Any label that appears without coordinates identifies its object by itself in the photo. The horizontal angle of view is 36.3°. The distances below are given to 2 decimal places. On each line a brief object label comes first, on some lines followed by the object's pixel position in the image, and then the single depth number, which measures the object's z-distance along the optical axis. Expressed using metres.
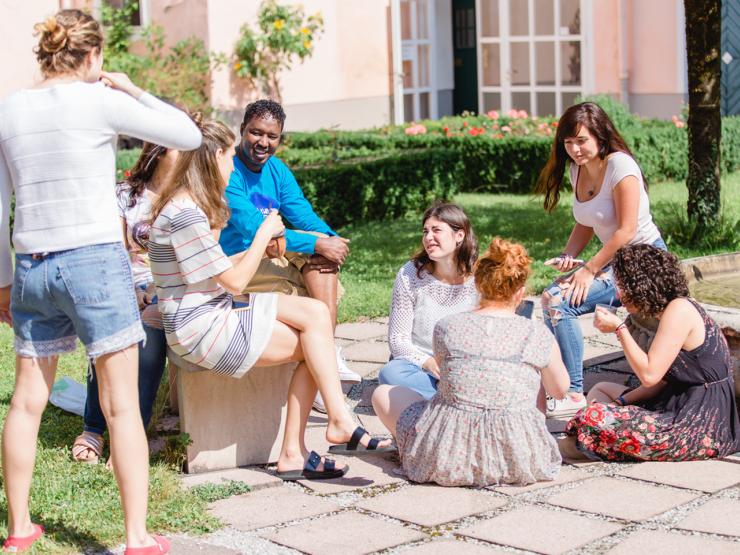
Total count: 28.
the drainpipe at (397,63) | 16.47
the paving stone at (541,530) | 3.63
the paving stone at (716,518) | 3.70
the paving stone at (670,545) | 3.54
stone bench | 4.44
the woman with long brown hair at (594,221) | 5.17
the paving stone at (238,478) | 4.30
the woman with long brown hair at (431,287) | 4.93
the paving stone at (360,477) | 4.24
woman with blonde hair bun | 3.35
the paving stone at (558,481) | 4.13
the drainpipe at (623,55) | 15.45
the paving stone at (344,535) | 3.65
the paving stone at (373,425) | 4.96
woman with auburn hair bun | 4.12
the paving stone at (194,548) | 3.64
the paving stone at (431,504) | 3.90
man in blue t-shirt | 5.16
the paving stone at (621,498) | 3.89
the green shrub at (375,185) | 10.70
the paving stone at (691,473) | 4.13
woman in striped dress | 4.08
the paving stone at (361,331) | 6.67
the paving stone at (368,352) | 6.16
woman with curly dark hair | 4.33
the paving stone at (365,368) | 5.86
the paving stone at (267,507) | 3.91
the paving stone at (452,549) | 3.59
